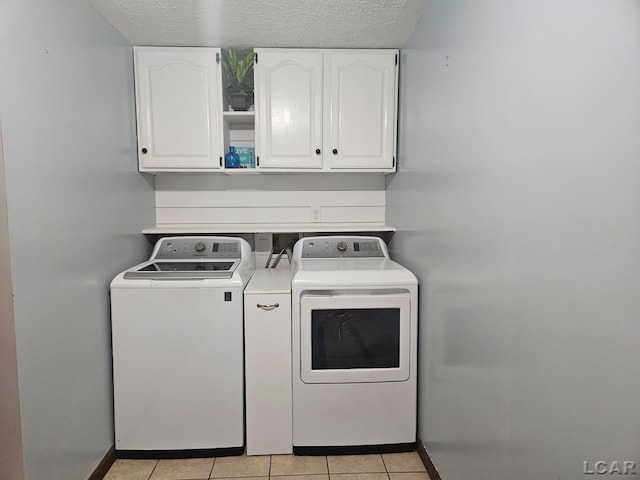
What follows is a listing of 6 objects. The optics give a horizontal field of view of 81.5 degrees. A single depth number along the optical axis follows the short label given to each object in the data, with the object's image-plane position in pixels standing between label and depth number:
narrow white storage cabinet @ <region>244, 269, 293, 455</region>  1.92
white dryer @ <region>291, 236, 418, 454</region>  1.90
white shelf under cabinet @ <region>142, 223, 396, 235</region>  2.45
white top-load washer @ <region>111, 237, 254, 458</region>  1.87
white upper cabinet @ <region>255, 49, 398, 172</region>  2.27
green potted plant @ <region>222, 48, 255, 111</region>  2.27
